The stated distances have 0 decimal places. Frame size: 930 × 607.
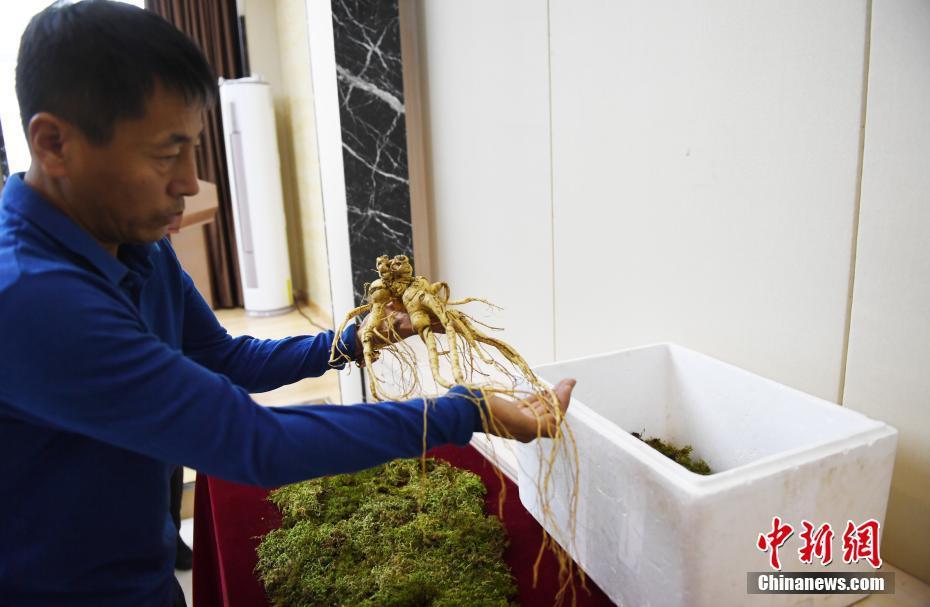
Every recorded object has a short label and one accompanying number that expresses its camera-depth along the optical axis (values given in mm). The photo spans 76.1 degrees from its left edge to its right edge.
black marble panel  2504
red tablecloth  999
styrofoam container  745
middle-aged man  657
